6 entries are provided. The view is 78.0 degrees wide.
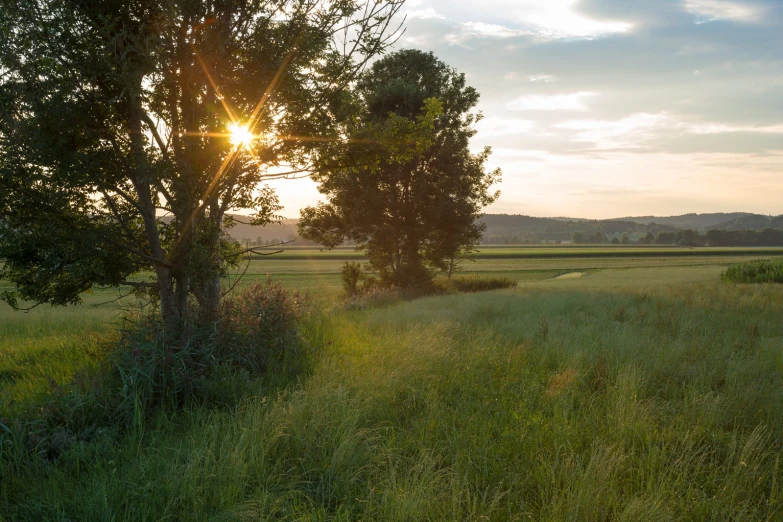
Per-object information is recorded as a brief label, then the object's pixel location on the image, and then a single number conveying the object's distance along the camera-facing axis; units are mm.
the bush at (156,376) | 4566
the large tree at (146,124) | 6426
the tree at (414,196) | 22703
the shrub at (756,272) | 23809
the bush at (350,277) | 24625
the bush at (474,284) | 27328
